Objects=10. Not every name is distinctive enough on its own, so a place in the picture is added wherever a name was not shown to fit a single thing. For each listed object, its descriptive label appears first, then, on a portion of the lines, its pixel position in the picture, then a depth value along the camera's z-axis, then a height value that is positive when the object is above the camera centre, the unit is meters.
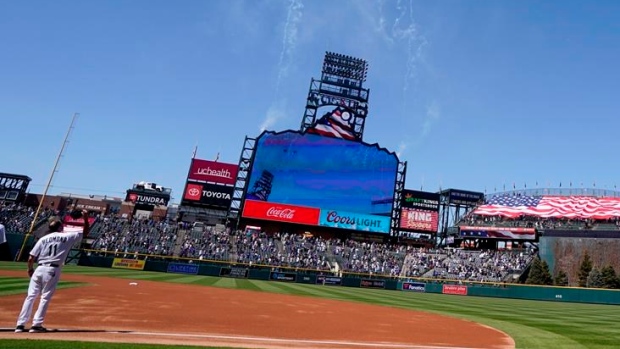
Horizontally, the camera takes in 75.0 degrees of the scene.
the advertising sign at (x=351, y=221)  53.06 +7.22
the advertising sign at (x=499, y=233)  50.78 +8.95
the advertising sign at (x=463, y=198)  64.44 +15.41
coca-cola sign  52.03 +6.60
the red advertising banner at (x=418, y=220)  59.28 +9.88
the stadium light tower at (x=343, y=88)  59.41 +27.41
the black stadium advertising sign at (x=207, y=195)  57.69 +7.95
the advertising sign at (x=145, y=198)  70.88 +7.38
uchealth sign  58.31 +11.40
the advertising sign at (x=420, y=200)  59.78 +12.86
